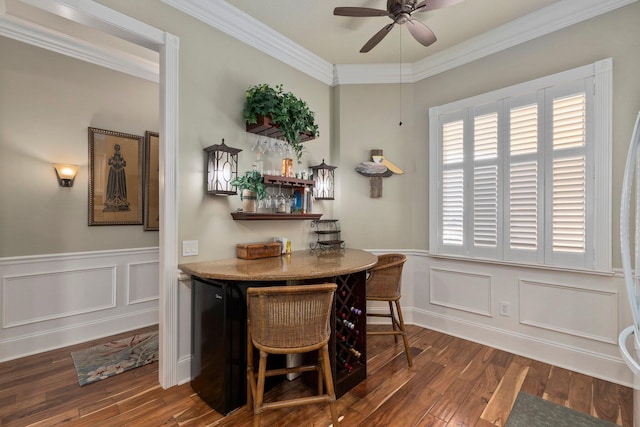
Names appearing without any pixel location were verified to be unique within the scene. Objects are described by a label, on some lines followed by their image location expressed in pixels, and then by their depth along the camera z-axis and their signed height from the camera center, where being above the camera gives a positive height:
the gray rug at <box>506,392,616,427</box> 1.96 -1.36
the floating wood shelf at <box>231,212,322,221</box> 2.67 -0.05
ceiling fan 2.15 +1.48
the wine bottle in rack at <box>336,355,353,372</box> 2.35 -1.20
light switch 2.45 -0.31
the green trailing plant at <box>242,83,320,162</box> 2.71 +0.92
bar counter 2.04 -0.79
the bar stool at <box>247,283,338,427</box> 1.71 -0.66
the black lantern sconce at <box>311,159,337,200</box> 3.44 +0.34
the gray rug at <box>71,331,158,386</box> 2.53 -1.37
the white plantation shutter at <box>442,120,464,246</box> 3.29 +0.31
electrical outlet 3.00 -0.96
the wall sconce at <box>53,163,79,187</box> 3.04 +0.37
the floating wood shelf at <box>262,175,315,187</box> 2.77 +0.29
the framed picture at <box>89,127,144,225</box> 3.28 +0.36
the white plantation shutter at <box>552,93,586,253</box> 2.56 +0.33
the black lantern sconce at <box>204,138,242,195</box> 2.51 +0.35
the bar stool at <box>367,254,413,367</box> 2.69 -0.66
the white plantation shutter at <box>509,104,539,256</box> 2.80 +0.32
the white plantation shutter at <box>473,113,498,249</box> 3.05 +0.32
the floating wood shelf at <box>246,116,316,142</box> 2.73 +0.77
